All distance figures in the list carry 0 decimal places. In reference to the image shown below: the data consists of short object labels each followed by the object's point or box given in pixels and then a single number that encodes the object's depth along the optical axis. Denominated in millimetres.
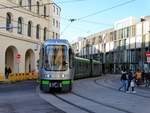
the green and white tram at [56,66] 14149
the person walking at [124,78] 16265
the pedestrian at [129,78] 15832
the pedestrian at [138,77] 20646
